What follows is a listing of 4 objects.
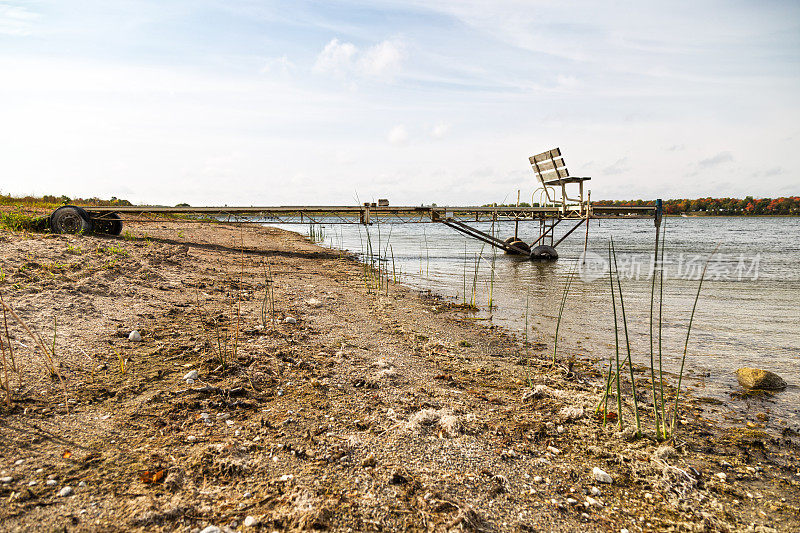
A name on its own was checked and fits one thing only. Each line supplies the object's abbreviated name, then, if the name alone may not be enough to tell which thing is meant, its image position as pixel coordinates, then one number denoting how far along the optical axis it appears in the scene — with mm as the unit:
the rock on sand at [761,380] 4305
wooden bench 14206
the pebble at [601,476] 2727
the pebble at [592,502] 2504
